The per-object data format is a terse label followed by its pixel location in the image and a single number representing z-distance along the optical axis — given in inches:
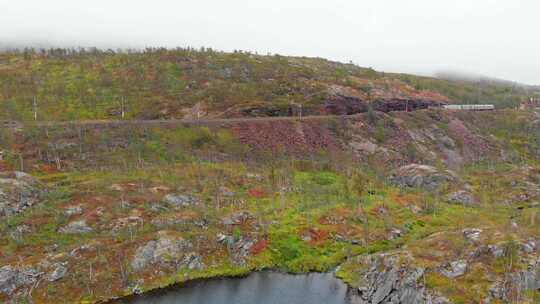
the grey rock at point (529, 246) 3644.2
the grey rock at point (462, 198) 5732.8
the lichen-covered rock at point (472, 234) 3944.4
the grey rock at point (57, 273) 3777.1
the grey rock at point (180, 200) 5098.4
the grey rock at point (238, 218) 4754.9
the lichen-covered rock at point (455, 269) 3531.0
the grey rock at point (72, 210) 4596.5
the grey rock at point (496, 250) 3617.1
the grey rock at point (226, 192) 5489.2
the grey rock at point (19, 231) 4163.4
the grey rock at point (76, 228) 4370.1
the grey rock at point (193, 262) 4197.8
